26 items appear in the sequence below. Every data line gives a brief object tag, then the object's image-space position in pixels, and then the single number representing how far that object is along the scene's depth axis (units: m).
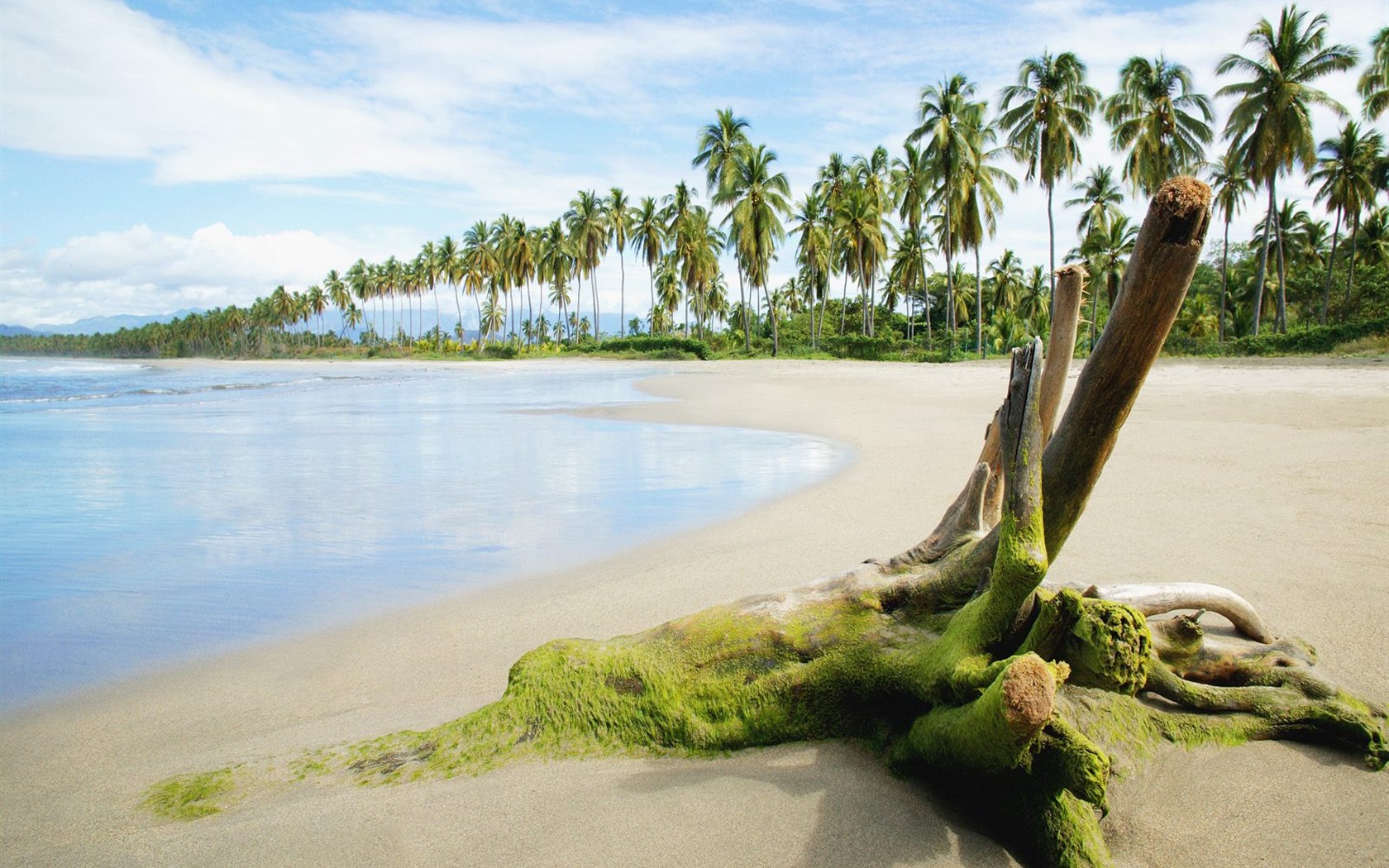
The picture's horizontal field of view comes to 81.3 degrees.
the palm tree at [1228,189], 42.97
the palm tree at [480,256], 84.50
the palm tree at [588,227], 69.69
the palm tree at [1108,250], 44.50
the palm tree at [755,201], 52.16
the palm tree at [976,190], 44.47
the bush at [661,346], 56.34
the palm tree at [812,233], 56.41
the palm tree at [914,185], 45.00
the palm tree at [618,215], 70.06
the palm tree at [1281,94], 32.41
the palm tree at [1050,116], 39.91
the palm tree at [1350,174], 39.88
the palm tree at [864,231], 53.16
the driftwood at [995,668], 2.13
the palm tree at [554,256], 75.94
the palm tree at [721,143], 53.44
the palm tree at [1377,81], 31.08
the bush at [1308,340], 25.45
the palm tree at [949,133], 43.34
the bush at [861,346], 46.44
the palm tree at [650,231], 66.38
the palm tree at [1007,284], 67.81
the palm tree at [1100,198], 49.84
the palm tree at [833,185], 56.25
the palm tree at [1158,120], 38.16
